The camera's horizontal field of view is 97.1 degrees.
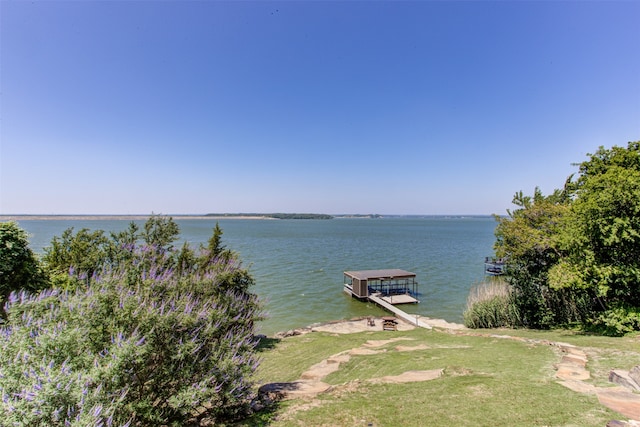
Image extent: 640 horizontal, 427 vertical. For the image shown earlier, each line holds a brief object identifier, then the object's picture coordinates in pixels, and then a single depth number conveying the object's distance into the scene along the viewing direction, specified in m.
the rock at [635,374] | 5.55
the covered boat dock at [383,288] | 25.12
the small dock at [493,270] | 35.43
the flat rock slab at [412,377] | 6.80
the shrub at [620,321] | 10.28
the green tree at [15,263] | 11.02
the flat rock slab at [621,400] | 4.56
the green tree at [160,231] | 15.74
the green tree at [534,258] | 14.09
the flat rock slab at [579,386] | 5.48
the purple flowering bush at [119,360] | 3.42
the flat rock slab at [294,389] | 6.44
